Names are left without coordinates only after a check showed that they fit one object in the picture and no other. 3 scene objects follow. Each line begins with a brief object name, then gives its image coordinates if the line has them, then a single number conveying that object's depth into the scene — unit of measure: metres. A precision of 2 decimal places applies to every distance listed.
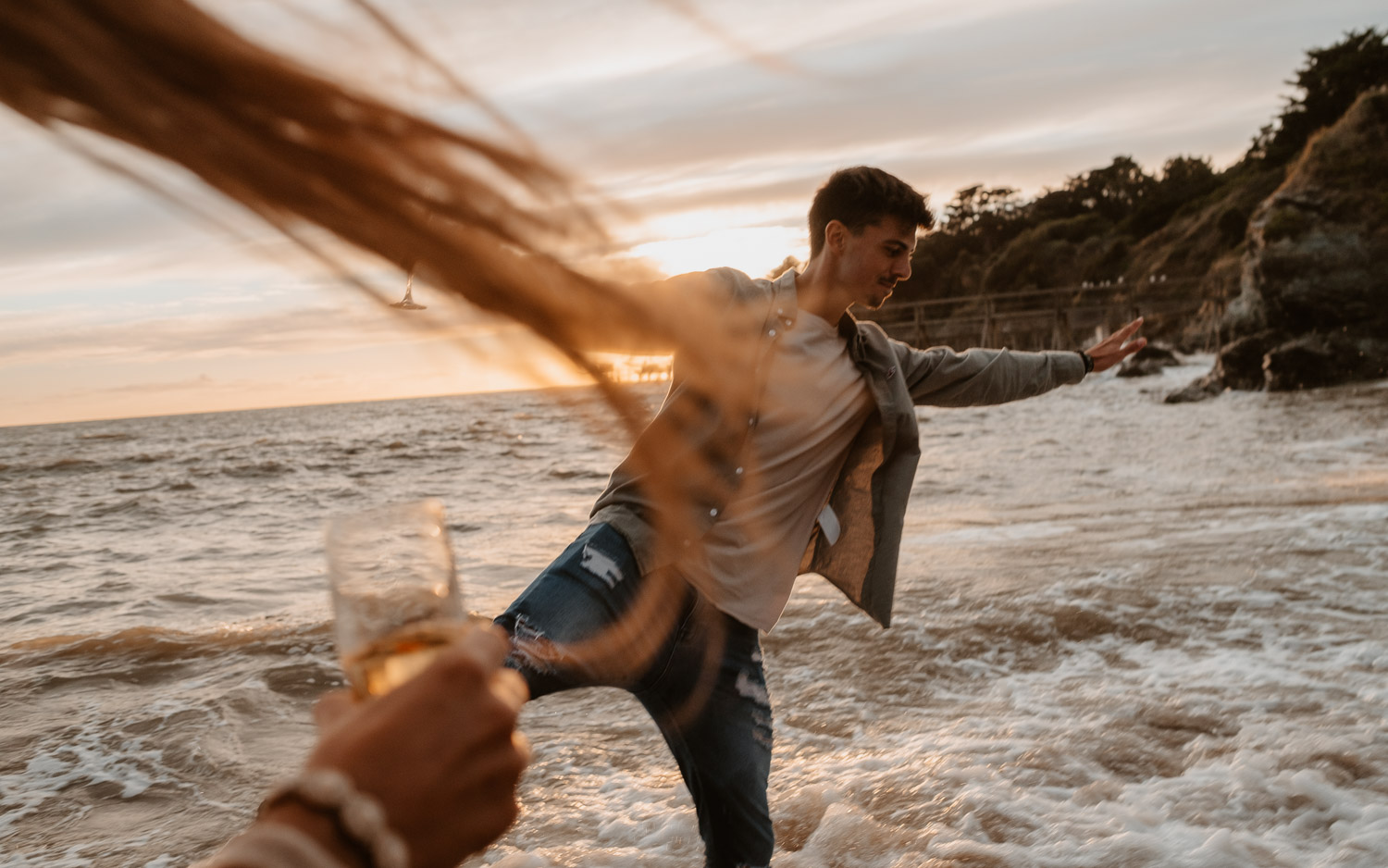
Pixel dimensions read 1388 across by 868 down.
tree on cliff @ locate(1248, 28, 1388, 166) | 40.12
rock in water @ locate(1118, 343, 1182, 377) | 31.19
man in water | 2.73
